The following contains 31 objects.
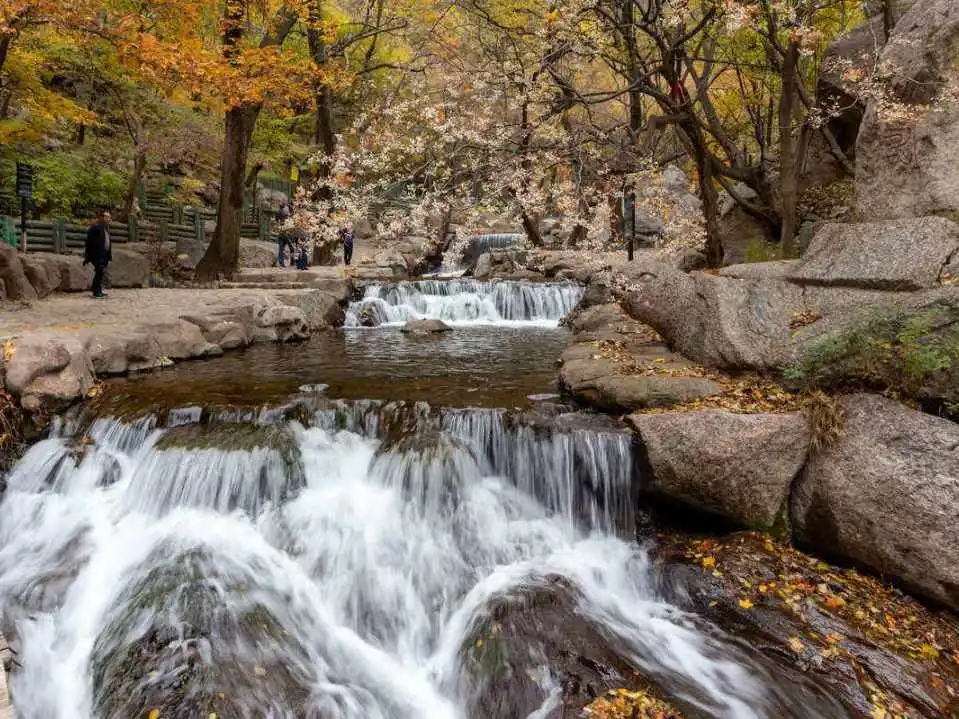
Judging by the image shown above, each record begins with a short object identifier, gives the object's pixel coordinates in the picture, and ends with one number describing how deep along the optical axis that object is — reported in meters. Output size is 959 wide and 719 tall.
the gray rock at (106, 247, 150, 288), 15.05
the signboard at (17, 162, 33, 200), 13.82
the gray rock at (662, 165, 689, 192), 25.92
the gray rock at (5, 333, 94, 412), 6.95
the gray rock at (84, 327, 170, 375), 8.30
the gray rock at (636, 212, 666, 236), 29.05
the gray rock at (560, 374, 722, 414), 6.25
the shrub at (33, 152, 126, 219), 17.56
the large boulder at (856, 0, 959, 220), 6.82
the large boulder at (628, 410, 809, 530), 5.35
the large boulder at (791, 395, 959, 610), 4.58
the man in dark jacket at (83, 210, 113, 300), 12.28
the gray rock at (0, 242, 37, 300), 11.33
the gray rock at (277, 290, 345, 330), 13.56
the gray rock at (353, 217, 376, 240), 30.94
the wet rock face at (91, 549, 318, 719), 3.98
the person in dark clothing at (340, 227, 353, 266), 21.82
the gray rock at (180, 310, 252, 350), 10.79
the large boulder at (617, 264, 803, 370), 6.55
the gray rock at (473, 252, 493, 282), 22.93
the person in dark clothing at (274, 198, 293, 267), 21.23
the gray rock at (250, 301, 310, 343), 12.11
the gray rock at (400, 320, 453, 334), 13.66
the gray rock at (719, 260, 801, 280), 7.43
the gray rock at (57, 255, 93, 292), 13.34
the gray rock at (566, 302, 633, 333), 11.04
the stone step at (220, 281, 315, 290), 15.34
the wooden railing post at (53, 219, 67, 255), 16.11
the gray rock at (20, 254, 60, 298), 12.27
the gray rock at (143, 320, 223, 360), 9.62
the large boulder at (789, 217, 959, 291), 6.16
